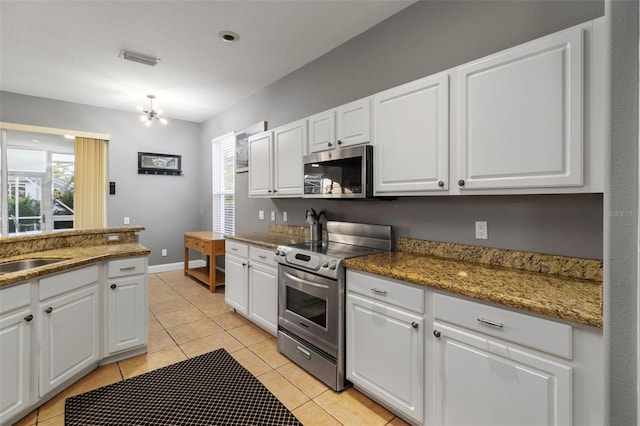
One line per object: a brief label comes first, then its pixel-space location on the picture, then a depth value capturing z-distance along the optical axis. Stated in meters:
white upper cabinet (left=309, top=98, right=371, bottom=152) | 2.39
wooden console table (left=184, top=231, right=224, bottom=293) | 4.61
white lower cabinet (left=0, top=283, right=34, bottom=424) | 1.71
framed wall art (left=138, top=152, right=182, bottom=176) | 5.50
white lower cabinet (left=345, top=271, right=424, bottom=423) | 1.72
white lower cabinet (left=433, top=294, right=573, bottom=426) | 1.24
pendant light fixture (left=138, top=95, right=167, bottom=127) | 4.45
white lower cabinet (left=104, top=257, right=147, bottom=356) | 2.48
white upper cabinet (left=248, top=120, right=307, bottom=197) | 3.08
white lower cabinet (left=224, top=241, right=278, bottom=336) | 2.87
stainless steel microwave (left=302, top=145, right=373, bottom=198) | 2.33
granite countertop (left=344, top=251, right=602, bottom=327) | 1.22
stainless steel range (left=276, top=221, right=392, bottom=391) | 2.15
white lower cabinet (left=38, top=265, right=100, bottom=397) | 1.96
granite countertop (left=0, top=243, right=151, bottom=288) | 1.80
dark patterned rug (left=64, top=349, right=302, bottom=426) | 1.91
